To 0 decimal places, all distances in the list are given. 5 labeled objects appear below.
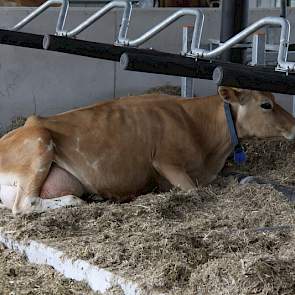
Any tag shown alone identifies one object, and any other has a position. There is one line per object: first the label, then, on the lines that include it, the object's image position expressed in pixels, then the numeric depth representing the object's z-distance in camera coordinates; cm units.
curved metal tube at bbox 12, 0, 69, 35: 1011
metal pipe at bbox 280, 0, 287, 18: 1114
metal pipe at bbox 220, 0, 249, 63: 1091
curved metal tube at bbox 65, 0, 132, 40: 920
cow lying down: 875
